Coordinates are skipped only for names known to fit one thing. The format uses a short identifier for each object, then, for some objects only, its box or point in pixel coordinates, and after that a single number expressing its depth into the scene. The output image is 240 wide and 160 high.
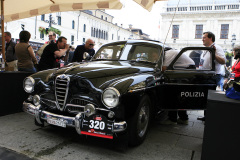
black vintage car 2.60
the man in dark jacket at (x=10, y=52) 5.80
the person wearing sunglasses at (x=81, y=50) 5.77
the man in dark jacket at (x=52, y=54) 4.75
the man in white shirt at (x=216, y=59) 4.15
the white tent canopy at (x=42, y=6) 5.29
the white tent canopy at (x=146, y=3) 4.09
